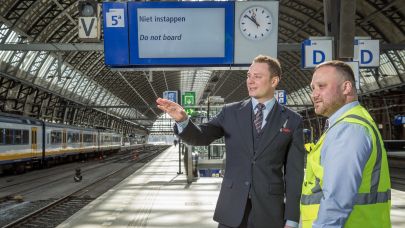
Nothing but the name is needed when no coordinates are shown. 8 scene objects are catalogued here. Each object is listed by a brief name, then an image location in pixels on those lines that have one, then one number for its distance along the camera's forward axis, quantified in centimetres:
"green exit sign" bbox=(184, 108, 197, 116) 1786
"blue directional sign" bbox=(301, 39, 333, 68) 809
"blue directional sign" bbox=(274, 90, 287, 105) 2228
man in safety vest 222
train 2244
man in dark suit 323
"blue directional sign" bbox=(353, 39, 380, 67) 952
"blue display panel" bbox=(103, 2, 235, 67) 1005
